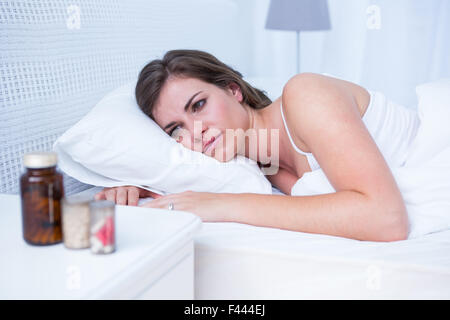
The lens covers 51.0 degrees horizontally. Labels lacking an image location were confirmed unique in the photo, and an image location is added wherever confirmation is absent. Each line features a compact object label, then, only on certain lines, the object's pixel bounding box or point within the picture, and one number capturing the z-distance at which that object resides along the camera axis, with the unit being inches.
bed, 30.8
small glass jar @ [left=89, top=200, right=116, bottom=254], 24.2
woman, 37.5
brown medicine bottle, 25.0
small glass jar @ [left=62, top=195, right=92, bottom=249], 24.7
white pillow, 48.2
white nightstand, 22.5
